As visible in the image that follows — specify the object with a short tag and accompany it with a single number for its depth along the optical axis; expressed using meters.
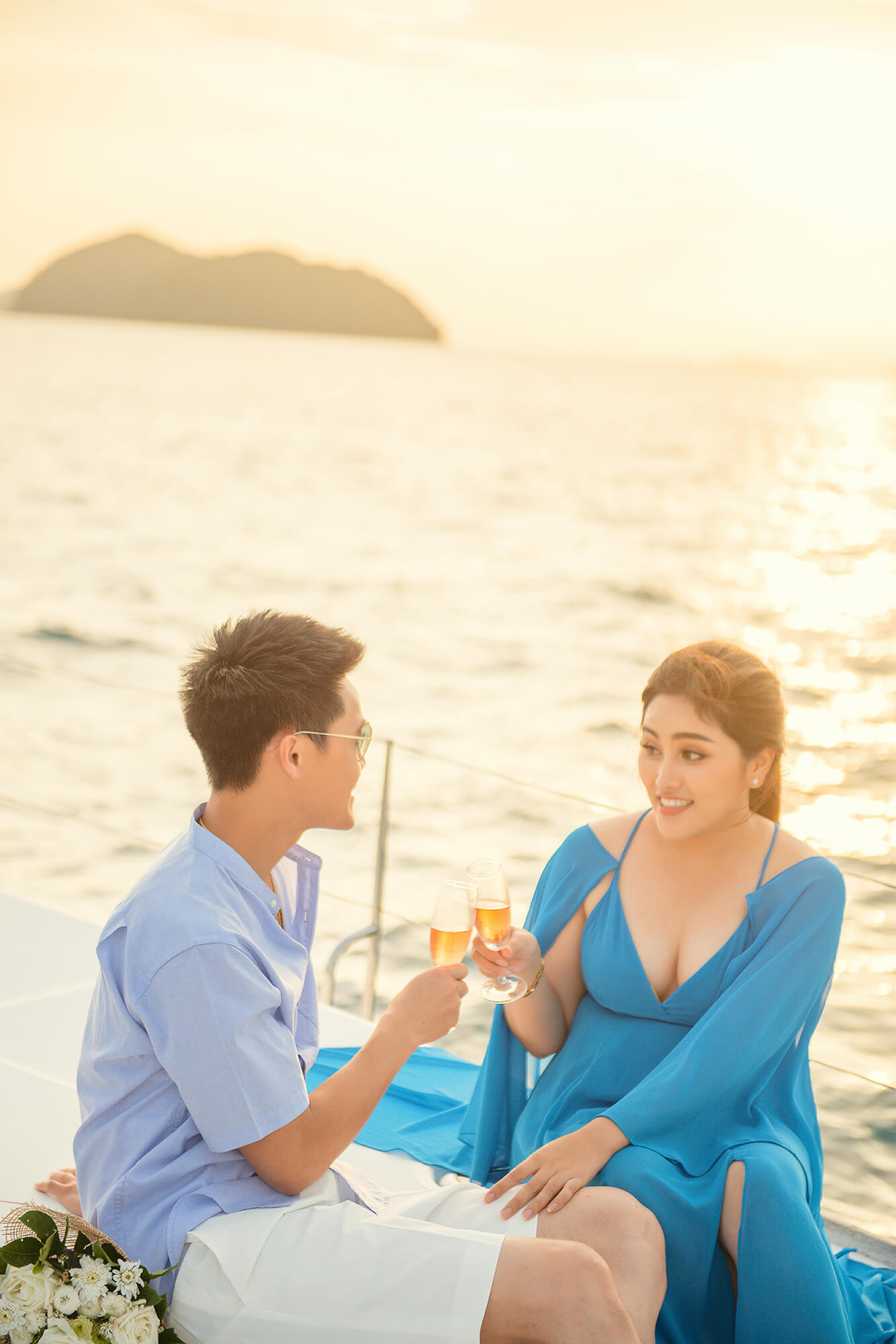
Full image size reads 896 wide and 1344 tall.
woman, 2.43
